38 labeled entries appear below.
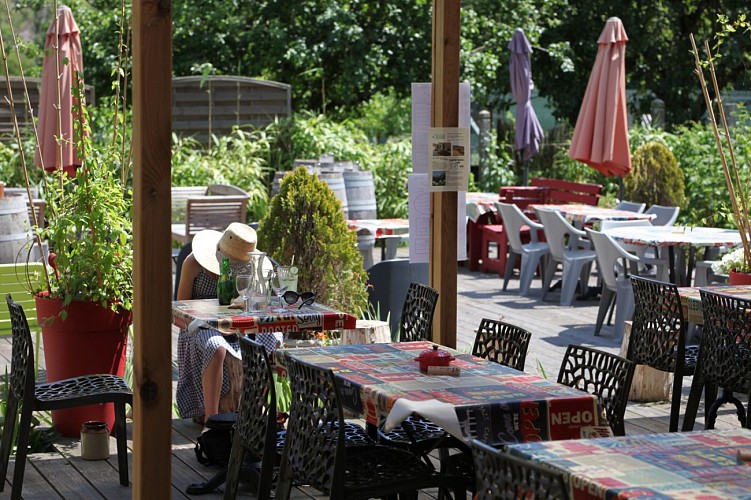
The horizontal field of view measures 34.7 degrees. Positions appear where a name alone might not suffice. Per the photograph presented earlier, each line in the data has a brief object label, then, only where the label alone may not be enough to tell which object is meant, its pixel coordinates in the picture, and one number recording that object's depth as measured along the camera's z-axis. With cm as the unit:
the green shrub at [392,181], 1459
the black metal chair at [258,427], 416
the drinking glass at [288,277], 569
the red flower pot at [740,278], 699
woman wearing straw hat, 580
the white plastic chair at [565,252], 1037
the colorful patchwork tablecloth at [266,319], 535
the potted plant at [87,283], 571
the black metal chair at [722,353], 534
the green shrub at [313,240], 701
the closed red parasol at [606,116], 1142
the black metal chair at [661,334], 586
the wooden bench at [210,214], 1042
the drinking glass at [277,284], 569
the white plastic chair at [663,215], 1109
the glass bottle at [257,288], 561
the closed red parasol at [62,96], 916
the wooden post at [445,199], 579
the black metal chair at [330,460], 368
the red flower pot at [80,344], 573
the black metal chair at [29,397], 485
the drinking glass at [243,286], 558
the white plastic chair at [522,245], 1097
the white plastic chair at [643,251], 949
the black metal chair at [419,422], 436
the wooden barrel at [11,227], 849
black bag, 537
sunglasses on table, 565
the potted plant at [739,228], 681
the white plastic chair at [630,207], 1149
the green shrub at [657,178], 1357
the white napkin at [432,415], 369
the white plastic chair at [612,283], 885
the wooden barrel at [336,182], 1088
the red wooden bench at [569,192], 1279
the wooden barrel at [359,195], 1159
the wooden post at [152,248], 403
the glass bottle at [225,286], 579
